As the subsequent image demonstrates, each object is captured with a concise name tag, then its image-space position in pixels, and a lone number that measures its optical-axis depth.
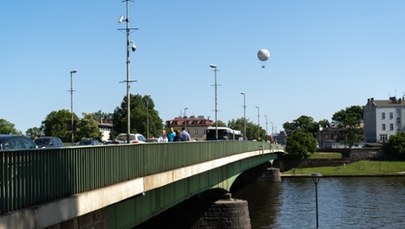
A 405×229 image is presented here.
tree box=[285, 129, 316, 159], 134.38
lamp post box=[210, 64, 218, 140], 64.31
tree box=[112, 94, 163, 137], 165.38
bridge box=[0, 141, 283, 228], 12.46
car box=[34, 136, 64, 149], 35.84
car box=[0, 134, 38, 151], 20.71
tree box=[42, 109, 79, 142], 139.57
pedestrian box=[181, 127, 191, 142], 32.75
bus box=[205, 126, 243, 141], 83.75
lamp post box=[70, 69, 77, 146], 48.47
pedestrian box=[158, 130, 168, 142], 34.87
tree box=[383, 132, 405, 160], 133.00
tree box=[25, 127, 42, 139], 192.50
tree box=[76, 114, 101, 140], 142.25
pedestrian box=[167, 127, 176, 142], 34.50
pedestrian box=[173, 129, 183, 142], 33.09
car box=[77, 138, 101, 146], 46.66
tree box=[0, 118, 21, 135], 153.00
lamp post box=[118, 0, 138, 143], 31.20
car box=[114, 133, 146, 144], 48.21
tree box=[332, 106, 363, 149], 192.40
